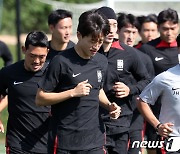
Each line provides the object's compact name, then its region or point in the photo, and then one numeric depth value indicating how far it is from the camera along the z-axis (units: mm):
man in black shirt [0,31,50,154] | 15422
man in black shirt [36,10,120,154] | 13273
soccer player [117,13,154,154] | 18375
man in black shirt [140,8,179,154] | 20547
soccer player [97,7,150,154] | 16641
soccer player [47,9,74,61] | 18344
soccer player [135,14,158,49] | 24019
